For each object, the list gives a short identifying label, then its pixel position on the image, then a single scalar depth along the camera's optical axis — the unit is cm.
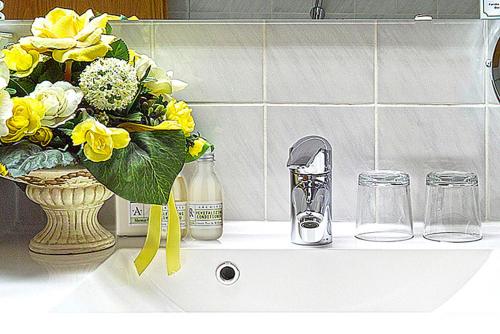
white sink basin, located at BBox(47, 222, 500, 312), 152
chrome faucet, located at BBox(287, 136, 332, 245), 154
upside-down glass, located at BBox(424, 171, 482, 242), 161
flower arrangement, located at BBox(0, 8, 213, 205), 141
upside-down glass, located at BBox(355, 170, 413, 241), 161
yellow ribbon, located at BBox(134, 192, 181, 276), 150
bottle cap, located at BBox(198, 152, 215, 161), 158
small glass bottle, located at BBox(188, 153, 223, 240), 159
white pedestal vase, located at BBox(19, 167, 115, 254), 148
